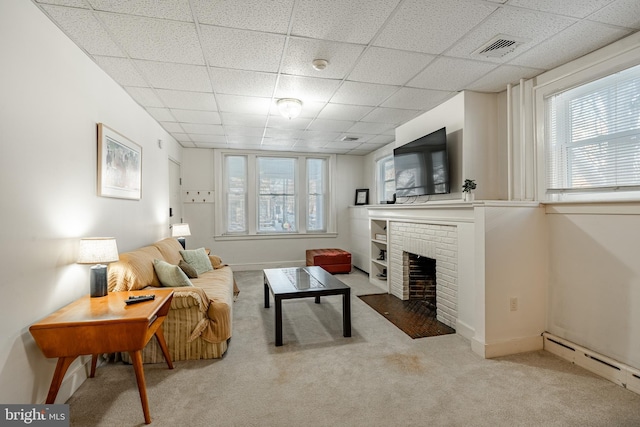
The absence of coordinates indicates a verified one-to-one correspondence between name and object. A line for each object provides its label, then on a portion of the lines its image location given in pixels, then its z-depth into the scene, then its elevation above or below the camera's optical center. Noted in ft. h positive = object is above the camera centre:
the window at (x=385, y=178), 18.87 +2.31
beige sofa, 8.07 -2.86
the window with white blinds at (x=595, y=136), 7.09 +2.00
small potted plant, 10.12 +0.83
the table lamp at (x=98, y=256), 6.81 -0.92
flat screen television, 11.41 +2.00
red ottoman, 18.63 -2.86
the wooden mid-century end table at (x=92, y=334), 5.51 -2.20
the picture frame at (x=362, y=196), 21.48 +1.32
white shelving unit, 16.40 -2.01
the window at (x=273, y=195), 20.33 +1.41
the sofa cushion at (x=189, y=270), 11.78 -2.14
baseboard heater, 6.77 -3.70
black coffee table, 9.27 -2.41
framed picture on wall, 8.38 +1.61
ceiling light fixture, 10.91 +3.95
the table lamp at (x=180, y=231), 15.20 -0.78
